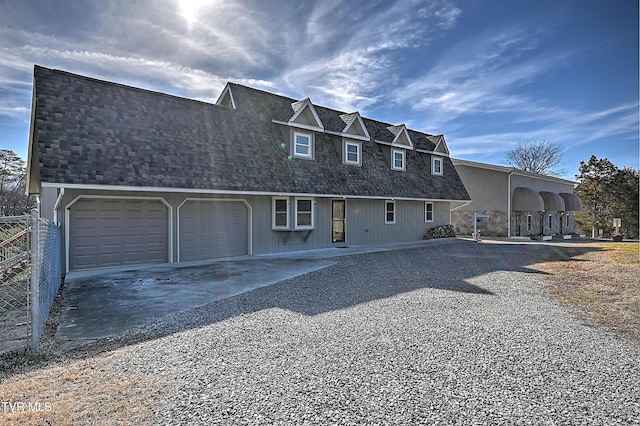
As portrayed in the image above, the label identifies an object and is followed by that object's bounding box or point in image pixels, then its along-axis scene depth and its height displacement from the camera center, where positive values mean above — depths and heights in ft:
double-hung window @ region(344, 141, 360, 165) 56.75 +10.15
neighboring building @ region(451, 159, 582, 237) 82.69 +3.34
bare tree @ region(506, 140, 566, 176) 135.23 +22.87
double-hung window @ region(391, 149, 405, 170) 64.66 +10.28
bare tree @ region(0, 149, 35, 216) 85.97 +8.52
